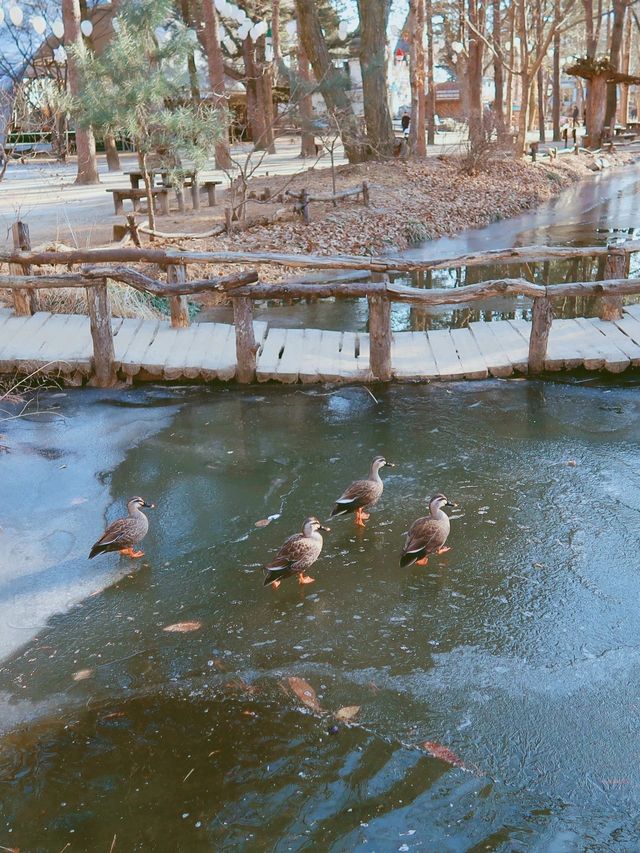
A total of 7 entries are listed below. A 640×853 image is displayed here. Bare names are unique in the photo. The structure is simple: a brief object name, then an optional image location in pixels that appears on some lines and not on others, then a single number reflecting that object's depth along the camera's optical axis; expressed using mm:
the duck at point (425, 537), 5266
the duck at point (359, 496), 5836
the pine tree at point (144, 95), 14555
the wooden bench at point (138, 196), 16953
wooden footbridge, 8641
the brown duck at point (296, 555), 5074
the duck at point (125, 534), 5434
